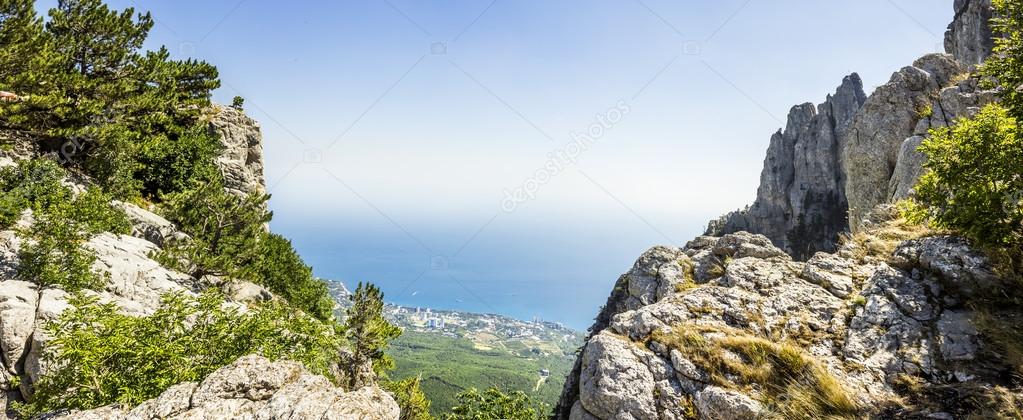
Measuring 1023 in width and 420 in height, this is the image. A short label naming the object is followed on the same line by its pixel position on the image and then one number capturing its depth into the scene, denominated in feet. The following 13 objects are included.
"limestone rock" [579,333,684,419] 24.29
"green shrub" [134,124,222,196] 87.71
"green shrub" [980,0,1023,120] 28.22
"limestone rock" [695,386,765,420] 22.45
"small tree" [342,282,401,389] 66.53
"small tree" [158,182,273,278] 66.74
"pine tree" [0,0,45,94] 54.54
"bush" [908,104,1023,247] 27.27
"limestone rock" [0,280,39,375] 28.84
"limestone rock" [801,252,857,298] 32.63
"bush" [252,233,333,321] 93.11
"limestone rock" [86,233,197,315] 39.48
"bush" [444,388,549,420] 77.71
